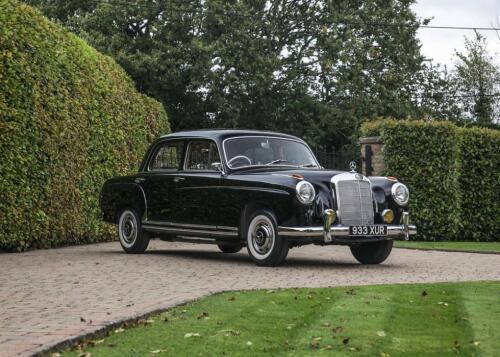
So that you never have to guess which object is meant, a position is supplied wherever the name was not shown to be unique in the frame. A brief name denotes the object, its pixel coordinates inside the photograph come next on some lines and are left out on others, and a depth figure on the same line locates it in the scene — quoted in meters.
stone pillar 20.97
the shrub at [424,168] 20.50
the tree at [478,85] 45.94
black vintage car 12.38
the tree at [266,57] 36.06
